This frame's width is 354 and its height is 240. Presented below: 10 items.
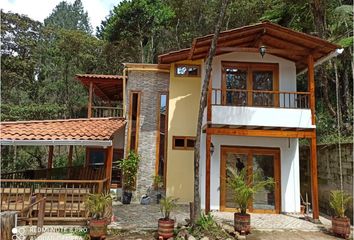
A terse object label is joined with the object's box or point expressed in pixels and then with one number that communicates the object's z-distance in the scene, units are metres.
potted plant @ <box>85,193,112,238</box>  7.12
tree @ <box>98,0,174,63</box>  19.53
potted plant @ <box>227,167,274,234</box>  7.71
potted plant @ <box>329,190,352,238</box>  7.74
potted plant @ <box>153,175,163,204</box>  12.30
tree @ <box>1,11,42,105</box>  23.52
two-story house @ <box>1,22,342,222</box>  9.89
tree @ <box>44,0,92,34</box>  50.84
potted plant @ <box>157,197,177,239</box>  7.19
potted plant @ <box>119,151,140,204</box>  12.26
